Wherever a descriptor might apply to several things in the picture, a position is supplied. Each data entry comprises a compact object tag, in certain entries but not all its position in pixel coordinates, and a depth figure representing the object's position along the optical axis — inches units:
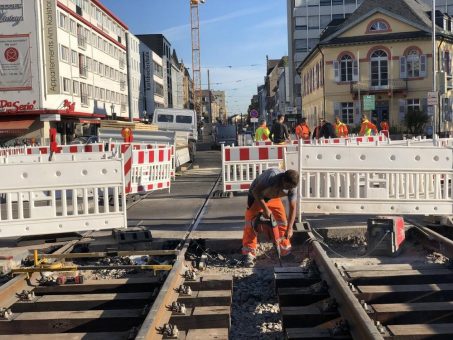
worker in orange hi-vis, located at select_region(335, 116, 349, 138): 956.8
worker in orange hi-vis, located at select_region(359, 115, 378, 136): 908.6
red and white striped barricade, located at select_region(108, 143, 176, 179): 636.5
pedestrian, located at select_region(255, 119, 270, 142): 789.9
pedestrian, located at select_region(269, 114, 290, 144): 677.9
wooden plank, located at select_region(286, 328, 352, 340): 174.9
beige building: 1930.4
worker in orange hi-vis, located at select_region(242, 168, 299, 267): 258.5
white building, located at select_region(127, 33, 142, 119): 3198.8
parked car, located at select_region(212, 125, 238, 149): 2043.7
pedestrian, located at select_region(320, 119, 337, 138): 830.5
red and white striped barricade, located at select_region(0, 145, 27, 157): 666.5
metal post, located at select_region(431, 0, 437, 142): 1072.6
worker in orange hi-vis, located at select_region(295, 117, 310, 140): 844.6
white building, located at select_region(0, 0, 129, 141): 1831.9
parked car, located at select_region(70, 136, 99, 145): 1084.8
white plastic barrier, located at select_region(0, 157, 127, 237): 311.6
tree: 1765.5
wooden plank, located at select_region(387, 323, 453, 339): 169.6
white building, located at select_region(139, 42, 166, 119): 3528.5
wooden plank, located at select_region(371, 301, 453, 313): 194.2
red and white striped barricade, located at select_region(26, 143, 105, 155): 669.3
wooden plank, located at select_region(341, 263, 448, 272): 256.7
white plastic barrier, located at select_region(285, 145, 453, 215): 345.1
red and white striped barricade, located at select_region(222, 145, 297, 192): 560.7
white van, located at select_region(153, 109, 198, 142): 1381.6
